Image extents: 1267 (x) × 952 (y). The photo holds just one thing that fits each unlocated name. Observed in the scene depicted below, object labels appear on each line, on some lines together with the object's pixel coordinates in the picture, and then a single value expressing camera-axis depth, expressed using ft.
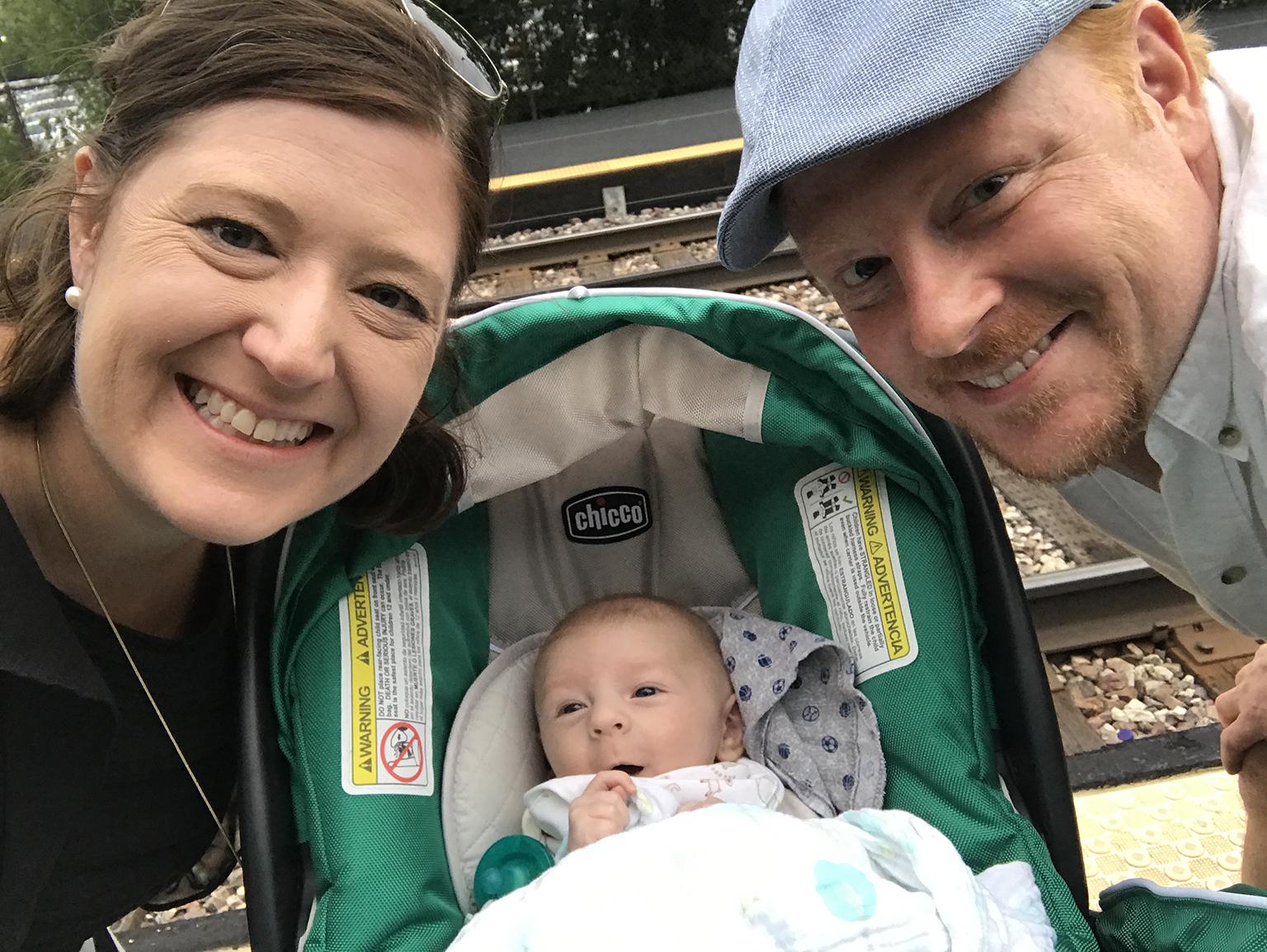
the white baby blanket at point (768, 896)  1.44
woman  1.35
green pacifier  1.76
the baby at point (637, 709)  1.92
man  1.39
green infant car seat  1.63
